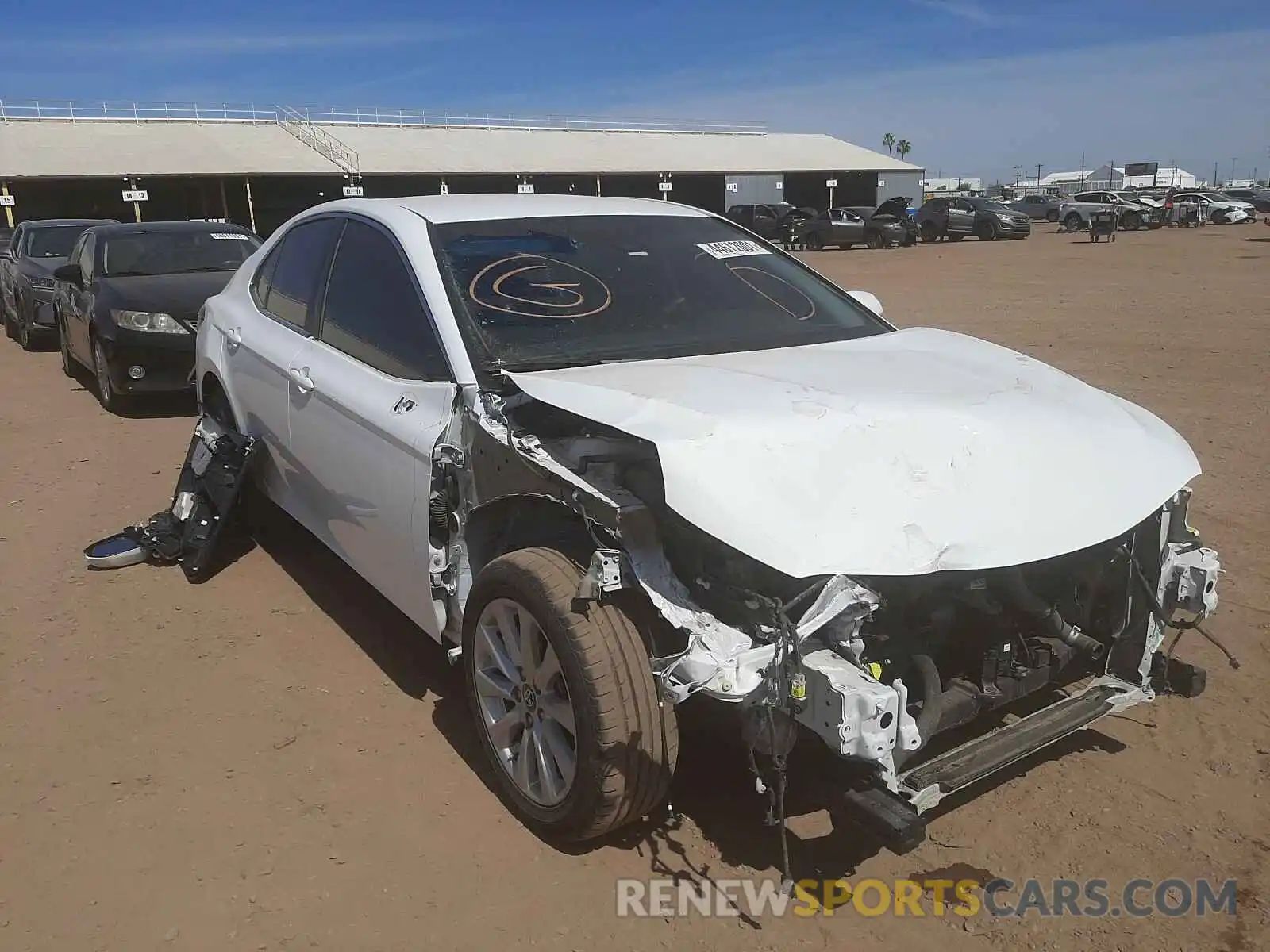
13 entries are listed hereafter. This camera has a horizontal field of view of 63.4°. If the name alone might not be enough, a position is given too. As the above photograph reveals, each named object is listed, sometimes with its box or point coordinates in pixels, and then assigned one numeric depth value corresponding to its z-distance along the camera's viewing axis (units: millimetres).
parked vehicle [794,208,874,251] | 33250
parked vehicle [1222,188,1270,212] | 52094
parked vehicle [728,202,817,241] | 34500
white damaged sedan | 2475
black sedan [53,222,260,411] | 8586
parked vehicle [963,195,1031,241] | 35281
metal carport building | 39625
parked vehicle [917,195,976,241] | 35406
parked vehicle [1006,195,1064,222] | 50912
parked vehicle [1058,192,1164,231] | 38938
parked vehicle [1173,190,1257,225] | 42938
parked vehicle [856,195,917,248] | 33062
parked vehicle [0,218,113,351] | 12836
